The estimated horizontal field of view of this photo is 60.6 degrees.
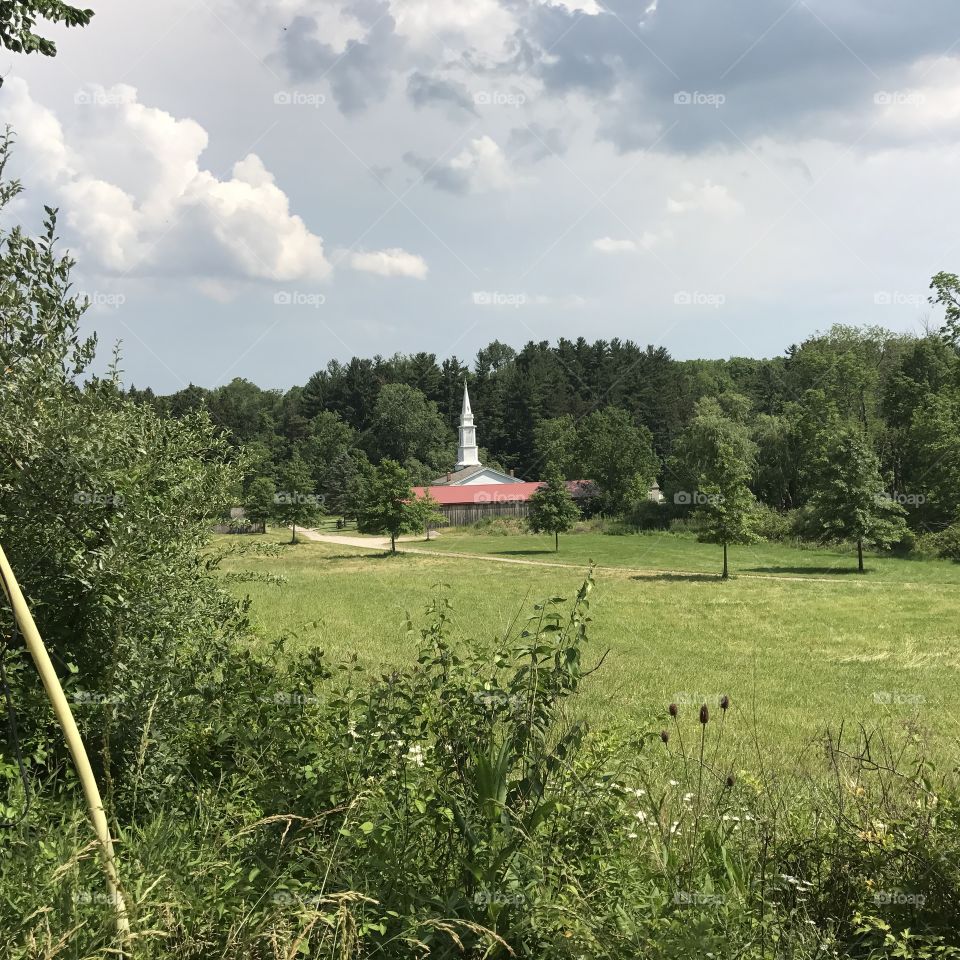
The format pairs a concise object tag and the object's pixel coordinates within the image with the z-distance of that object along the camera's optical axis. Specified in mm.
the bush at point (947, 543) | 40469
